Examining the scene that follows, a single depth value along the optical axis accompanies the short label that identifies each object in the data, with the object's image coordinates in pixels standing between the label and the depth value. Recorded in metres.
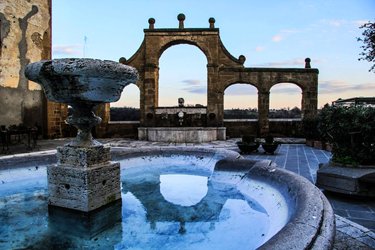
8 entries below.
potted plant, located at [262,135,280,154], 9.26
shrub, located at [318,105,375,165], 4.87
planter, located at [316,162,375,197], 4.30
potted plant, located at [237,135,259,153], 9.19
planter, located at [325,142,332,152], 10.12
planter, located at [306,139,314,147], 11.57
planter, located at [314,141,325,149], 10.65
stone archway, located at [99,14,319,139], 14.60
